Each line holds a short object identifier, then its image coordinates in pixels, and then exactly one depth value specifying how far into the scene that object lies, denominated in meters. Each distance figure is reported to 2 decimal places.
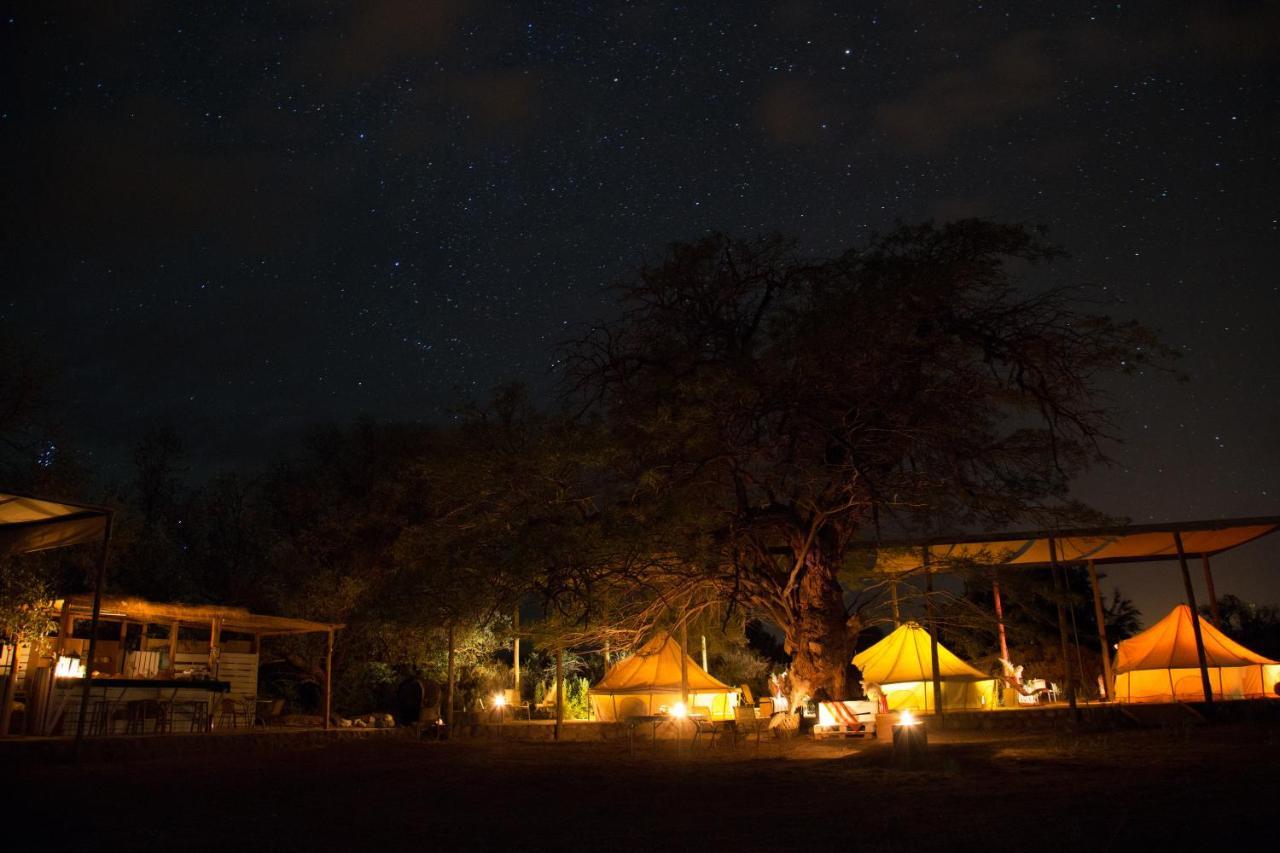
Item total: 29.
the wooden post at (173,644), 17.30
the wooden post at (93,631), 10.19
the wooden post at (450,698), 18.81
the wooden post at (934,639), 14.00
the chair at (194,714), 15.31
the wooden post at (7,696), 12.48
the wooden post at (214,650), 17.42
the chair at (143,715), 13.98
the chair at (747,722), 14.37
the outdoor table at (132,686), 13.89
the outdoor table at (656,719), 14.14
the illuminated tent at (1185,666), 17.05
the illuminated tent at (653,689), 18.91
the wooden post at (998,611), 13.54
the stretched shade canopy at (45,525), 10.75
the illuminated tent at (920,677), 17.67
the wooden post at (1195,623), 15.78
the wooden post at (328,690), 17.10
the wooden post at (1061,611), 13.53
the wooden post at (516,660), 19.84
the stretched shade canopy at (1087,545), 14.82
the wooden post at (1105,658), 18.93
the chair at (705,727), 13.81
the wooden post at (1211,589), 19.27
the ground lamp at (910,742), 9.54
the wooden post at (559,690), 17.03
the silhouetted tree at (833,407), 12.05
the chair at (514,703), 22.28
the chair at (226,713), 16.47
